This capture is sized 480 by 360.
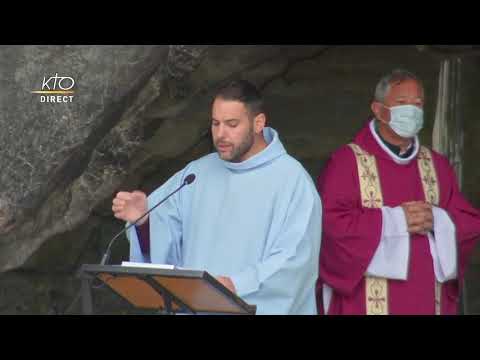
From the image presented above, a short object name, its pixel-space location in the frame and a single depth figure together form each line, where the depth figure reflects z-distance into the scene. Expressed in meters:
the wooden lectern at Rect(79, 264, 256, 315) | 17.50
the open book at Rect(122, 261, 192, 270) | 17.57
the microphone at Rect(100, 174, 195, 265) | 19.12
